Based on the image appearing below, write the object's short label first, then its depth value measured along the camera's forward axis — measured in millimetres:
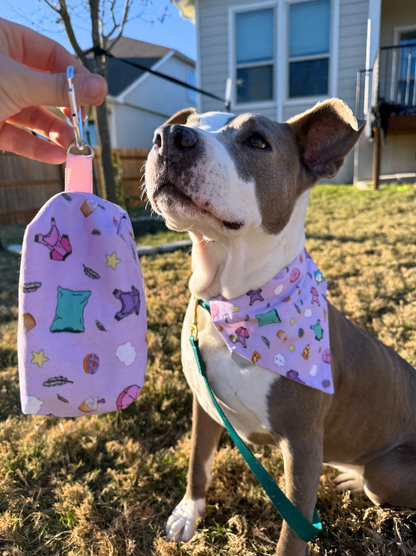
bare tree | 5930
